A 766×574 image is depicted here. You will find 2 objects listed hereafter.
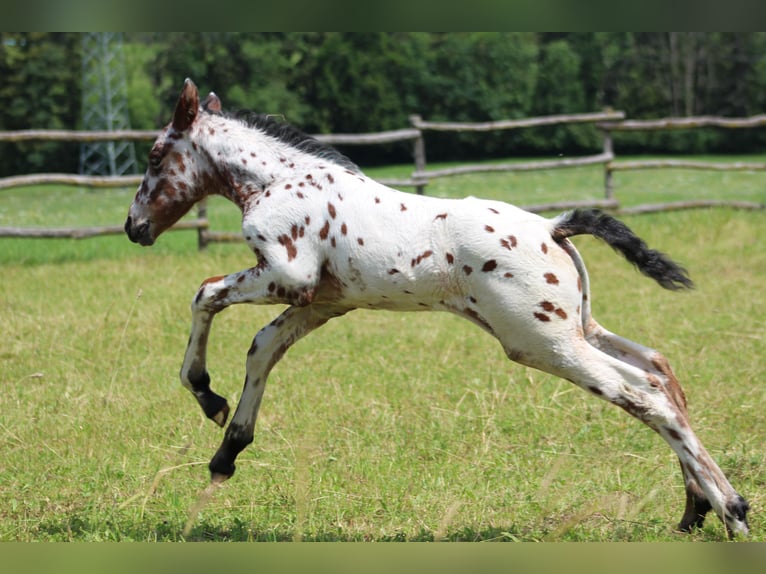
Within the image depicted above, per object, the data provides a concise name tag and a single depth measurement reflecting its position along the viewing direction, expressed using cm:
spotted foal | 811
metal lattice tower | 5209
